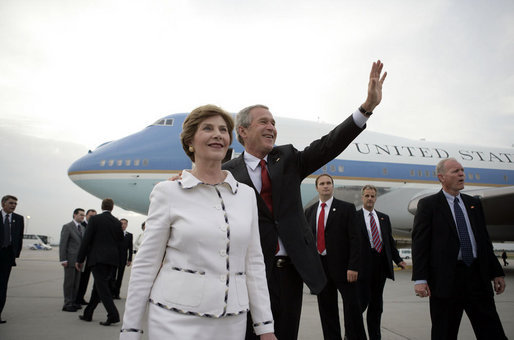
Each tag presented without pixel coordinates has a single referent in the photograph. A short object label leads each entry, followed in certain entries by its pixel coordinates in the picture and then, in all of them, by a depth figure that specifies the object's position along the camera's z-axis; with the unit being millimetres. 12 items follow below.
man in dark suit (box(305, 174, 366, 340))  3510
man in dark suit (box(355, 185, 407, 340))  4031
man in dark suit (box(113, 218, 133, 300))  6801
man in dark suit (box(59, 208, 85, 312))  5602
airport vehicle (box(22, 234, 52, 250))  50431
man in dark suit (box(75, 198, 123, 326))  4668
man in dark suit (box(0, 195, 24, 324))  4809
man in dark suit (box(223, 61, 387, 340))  1969
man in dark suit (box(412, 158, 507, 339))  2807
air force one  10023
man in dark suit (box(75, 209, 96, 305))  5789
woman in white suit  1308
